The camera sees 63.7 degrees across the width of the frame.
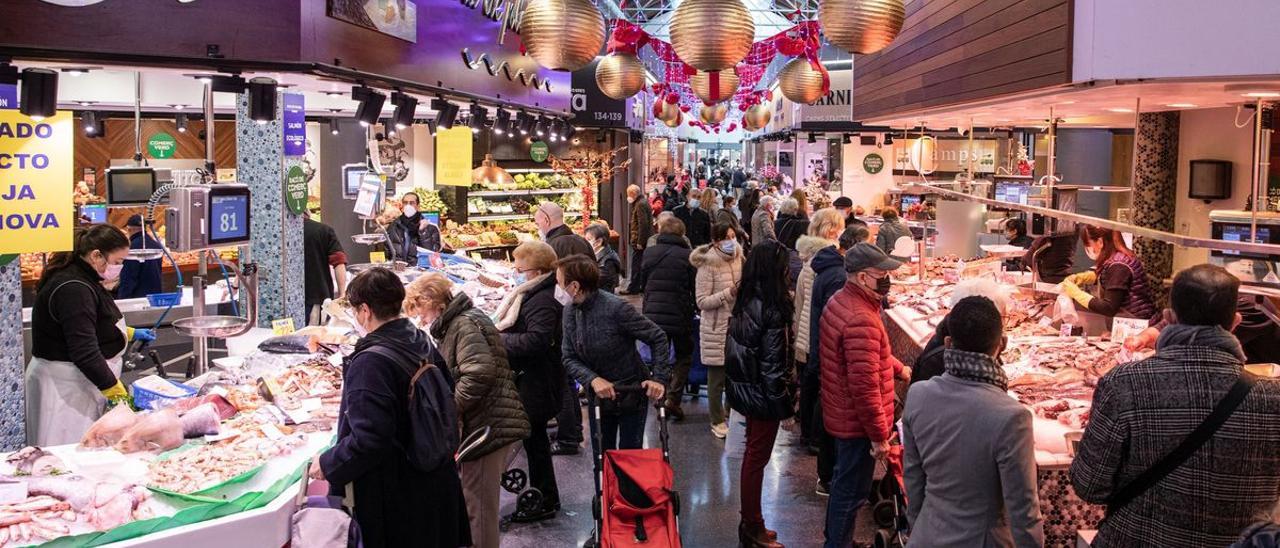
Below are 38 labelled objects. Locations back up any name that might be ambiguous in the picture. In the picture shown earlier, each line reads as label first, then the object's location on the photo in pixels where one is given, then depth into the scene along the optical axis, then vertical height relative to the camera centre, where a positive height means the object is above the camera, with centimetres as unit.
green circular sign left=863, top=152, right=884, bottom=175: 1875 +94
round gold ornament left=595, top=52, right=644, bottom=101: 776 +103
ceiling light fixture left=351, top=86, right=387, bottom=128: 670 +67
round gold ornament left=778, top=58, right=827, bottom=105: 813 +105
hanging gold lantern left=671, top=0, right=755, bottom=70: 513 +90
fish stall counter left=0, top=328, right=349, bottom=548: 366 -106
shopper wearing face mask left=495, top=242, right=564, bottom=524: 575 -70
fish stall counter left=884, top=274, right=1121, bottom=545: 425 -83
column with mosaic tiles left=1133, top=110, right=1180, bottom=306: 884 +30
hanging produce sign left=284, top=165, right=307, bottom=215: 835 +12
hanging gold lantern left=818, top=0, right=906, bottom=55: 502 +95
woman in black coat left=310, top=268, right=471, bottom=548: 379 -87
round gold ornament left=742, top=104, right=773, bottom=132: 1720 +163
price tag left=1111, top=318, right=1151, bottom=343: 557 -60
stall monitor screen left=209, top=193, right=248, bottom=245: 546 -7
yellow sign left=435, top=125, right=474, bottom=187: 1179 +59
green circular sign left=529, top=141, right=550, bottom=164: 1666 +94
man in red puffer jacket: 479 -80
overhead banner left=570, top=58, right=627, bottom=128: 1741 +178
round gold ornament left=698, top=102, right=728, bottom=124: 1714 +163
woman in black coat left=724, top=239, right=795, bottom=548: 552 -82
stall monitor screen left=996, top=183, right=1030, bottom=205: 840 +20
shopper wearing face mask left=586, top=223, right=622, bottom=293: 847 -38
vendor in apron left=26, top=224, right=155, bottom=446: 544 -77
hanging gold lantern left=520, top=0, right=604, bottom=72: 570 +100
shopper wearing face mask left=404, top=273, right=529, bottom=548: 486 -85
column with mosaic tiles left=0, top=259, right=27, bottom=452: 529 -86
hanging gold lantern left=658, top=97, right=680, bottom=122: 1752 +170
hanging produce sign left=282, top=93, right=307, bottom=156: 836 +63
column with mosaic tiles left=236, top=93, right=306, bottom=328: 800 -10
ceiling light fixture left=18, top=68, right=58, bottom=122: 480 +51
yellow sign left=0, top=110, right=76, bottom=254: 481 +8
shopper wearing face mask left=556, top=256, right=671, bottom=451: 549 -71
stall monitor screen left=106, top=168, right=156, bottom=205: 866 +14
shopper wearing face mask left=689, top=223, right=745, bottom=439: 761 -57
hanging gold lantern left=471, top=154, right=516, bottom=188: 1313 +44
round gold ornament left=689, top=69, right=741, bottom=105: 936 +117
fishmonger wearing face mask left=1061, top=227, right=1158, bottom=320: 655 -41
